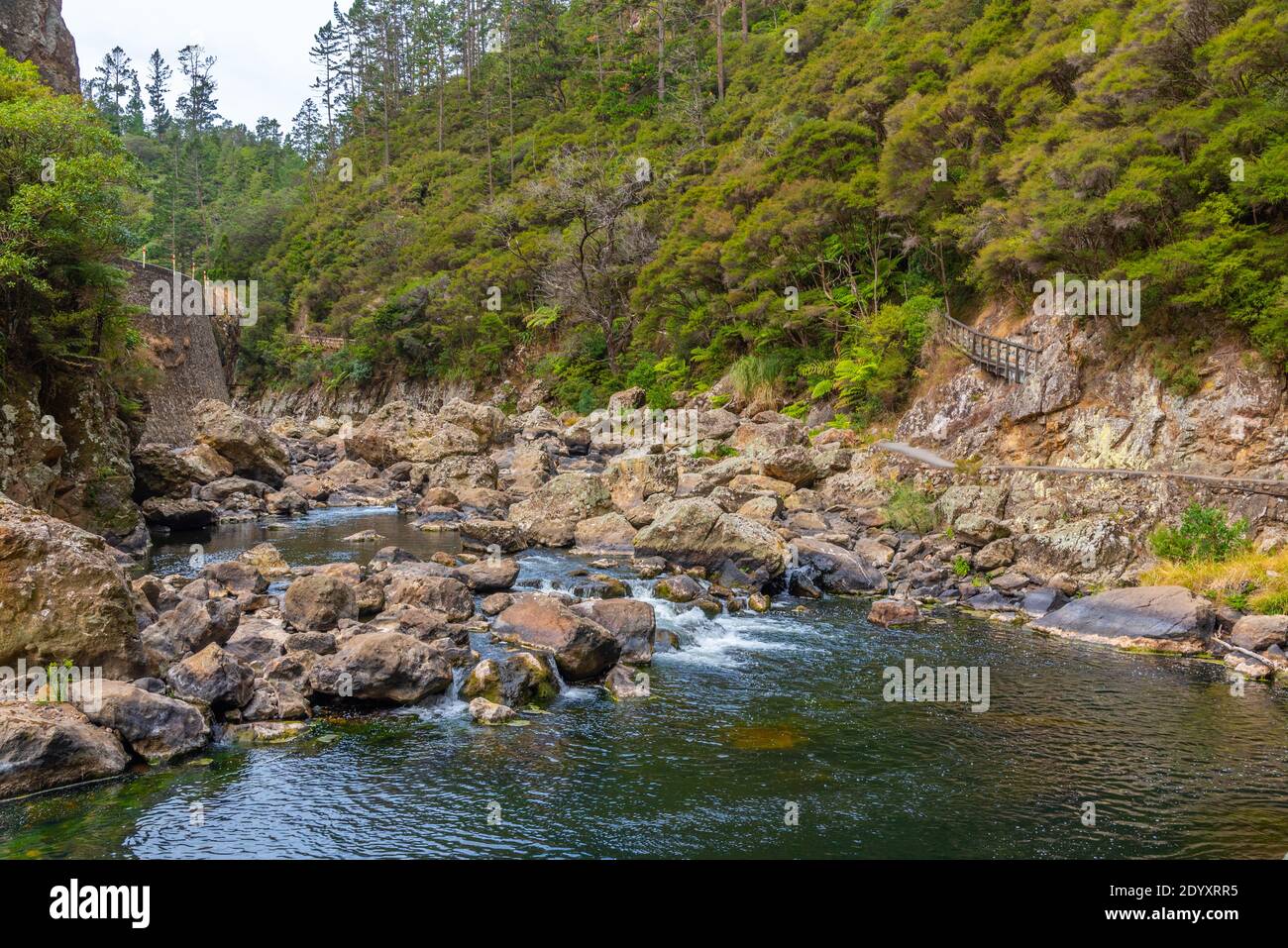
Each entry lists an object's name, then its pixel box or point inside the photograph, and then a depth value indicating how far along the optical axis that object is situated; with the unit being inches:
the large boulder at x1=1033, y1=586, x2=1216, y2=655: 578.9
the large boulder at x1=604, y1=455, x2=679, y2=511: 1008.9
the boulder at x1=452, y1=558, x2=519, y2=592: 685.3
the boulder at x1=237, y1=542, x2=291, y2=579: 690.8
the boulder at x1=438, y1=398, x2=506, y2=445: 1368.1
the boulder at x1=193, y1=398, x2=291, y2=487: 1190.9
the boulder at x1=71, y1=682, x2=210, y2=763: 382.0
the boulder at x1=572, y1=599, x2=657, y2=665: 553.3
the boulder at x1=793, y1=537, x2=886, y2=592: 747.4
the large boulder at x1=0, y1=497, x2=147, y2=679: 414.3
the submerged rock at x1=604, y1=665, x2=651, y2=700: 495.8
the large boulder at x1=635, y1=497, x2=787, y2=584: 749.9
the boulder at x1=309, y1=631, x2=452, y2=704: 450.0
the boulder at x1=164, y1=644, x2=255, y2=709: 422.6
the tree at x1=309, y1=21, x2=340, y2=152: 3708.2
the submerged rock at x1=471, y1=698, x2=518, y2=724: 447.5
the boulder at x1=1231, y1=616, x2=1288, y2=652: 550.9
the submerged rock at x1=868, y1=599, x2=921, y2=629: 650.1
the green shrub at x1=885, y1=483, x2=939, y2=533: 862.5
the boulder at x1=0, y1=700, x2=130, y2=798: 344.8
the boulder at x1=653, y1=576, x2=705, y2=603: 692.7
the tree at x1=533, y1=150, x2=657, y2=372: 1761.8
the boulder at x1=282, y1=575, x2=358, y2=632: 530.9
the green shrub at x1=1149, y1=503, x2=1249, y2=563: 649.6
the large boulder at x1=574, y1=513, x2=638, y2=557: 876.6
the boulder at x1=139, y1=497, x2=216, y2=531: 959.0
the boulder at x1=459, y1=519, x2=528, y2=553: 872.3
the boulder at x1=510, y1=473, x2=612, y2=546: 911.7
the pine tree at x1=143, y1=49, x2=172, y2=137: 4170.8
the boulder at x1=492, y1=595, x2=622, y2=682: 513.3
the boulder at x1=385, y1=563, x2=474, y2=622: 602.5
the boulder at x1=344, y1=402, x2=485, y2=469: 1278.3
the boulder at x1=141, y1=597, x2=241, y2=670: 471.5
